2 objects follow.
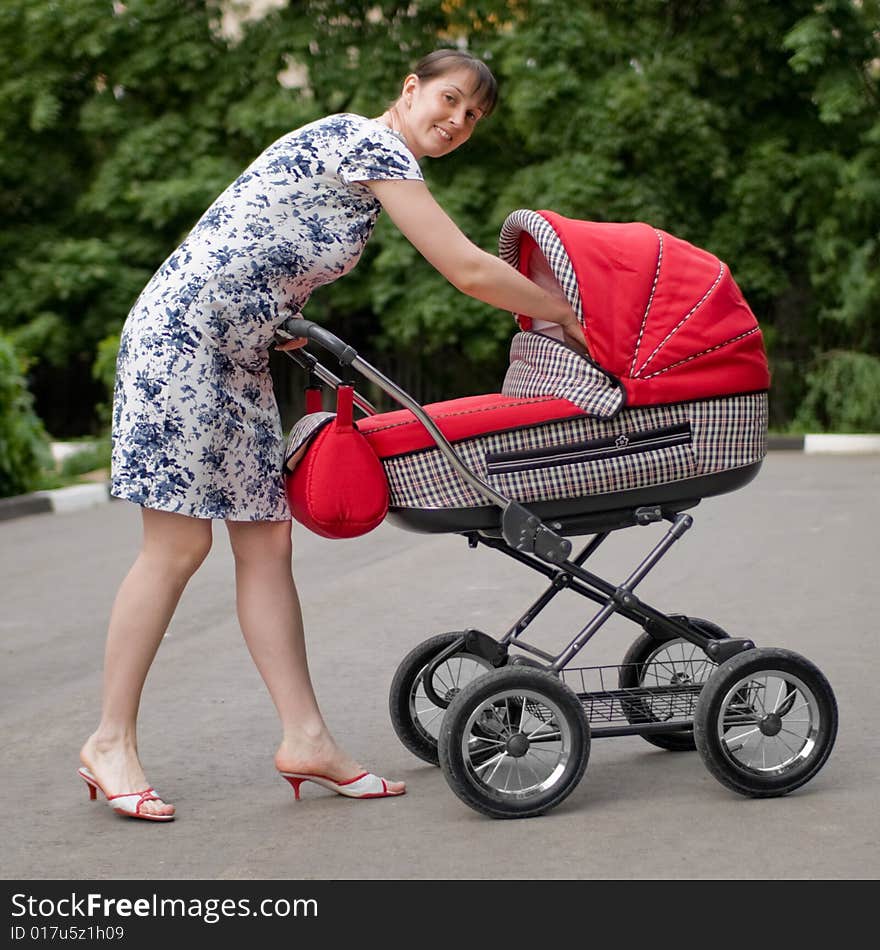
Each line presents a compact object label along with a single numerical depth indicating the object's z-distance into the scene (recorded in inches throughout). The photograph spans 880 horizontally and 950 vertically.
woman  149.3
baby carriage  149.7
